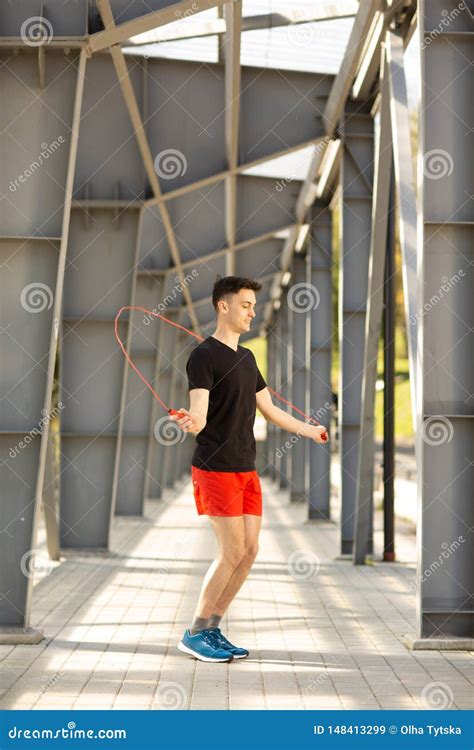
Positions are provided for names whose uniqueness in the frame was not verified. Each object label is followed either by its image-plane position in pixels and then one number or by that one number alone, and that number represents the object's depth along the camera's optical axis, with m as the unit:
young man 6.84
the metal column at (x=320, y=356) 21.39
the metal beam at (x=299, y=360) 26.66
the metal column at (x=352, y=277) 14.72
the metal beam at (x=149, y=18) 8.45
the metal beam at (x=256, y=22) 12.74
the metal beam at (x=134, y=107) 8.45
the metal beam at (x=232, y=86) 11.78
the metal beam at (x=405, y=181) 8.91
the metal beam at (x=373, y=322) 12.07
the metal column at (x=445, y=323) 8.08
